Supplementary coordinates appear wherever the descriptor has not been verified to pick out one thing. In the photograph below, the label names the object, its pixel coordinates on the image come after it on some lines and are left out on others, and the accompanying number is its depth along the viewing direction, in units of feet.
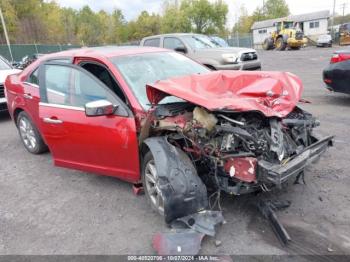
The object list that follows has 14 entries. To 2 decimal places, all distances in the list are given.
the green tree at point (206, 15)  187.52
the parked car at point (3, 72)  28.39
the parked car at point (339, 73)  23.20
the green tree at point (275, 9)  261.85
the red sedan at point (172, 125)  10.16
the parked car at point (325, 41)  110.30
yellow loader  107.34
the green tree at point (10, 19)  156.42
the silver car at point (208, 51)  34.32
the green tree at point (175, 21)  191.21
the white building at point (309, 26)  174.52
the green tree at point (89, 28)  244.28
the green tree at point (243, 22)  273.58
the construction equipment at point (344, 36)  107.04
